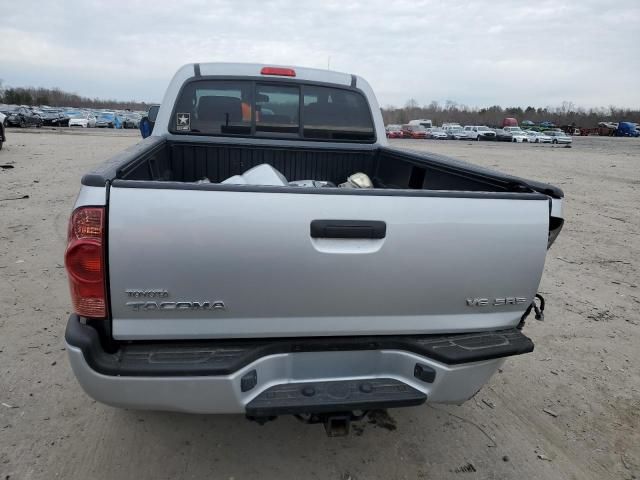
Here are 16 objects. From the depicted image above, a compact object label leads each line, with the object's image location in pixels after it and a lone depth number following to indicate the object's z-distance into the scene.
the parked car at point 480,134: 49.19
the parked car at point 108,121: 46.47
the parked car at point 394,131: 51.38
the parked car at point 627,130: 61.34
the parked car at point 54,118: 42.69
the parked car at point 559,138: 40.94
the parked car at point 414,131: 50.56
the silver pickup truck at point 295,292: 1.83
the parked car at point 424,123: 57.08
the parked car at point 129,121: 48.03
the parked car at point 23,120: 35.75
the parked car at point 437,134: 49.75
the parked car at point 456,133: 49.19
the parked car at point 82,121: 43.38
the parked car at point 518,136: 45.28
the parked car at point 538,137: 43.78
